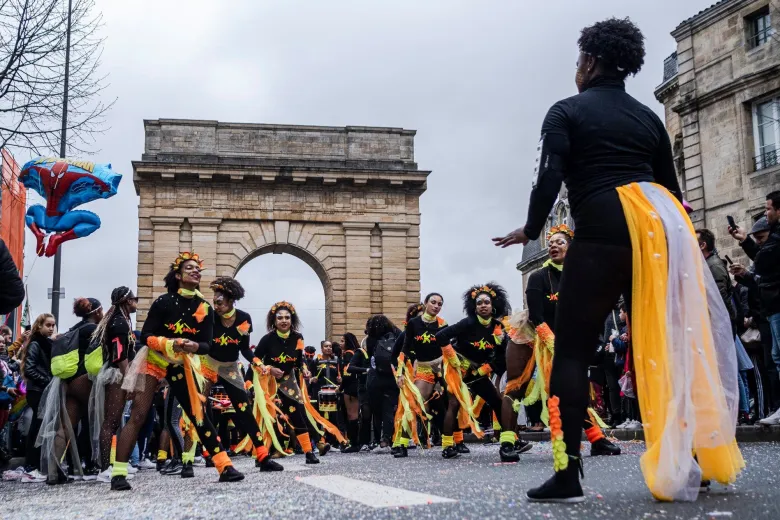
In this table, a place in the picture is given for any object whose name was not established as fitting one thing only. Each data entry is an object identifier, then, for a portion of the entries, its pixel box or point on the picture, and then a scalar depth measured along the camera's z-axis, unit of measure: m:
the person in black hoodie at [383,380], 14.32
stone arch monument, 32.94
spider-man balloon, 13.11
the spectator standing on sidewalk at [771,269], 8.55
